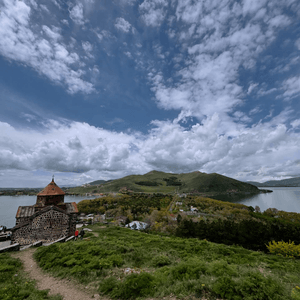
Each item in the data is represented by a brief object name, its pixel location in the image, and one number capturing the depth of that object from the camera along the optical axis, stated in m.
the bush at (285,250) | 17.61
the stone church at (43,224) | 20.44
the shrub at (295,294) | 6.11
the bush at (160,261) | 11.94
